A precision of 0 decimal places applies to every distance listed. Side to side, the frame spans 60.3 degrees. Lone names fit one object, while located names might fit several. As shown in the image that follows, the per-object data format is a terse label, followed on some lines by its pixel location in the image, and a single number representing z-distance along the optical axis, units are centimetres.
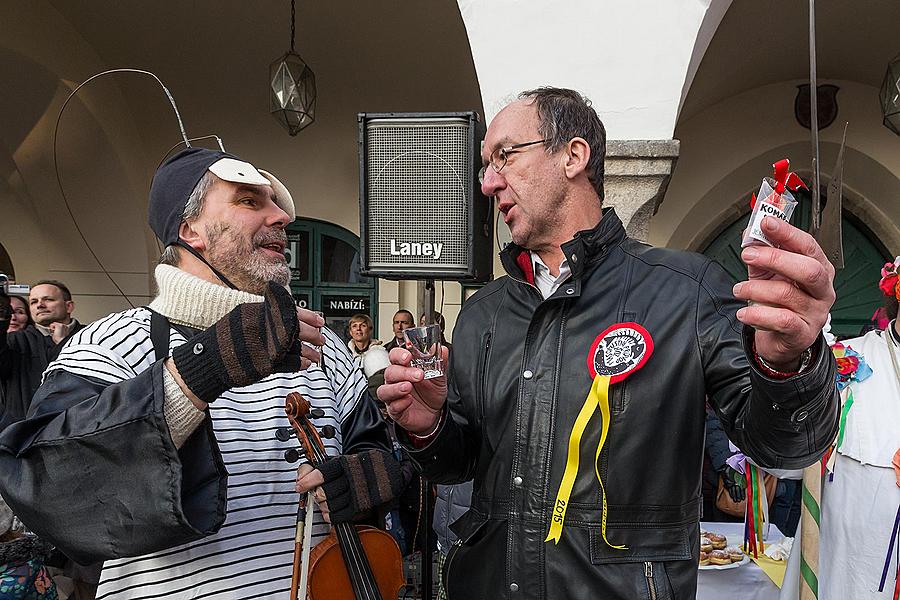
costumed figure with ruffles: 293
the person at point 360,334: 704
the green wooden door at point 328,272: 859
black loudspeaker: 292
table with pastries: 328
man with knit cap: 145
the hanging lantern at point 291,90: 615
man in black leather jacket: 157
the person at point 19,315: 482
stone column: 319
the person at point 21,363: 388
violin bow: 170
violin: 179
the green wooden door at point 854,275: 808
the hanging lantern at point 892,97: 563
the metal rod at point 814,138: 105
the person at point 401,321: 713
